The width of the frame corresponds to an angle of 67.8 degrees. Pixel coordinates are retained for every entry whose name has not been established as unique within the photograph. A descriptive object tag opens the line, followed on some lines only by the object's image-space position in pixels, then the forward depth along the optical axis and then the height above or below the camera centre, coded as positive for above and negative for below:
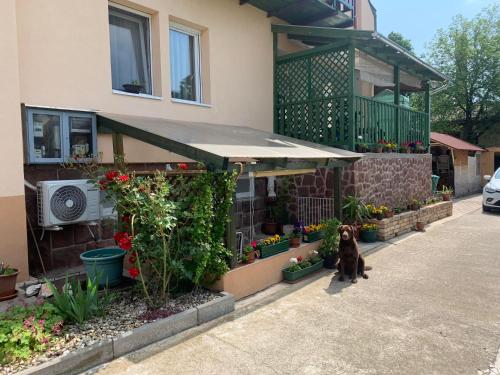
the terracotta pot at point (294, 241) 7.00 -1.29
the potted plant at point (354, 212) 9.19 -1.02
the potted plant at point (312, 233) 7.46 -1.23
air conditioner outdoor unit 5.57 -0.33
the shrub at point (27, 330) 3.50 -1.46
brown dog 6.45 -1.45
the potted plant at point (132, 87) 7.21 +1.79
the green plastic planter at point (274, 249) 6.24 -1.30
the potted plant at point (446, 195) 14.12 -1.05
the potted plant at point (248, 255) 5.86 -1.27
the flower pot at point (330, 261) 7.24 -1.74
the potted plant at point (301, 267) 6.49 -1.71
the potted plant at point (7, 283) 4.72 -1.27
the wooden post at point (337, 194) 8.12 -0.49
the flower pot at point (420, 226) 10.79 -1.67
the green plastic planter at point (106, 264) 5.21 -1.20
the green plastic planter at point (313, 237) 7.45 -1.29
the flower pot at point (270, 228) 9.33 -1.36
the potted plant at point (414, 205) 11.26 -1.12
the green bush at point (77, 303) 4.15 -1.38
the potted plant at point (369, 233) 9.19 -1.54
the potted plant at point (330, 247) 7.25 -1.46
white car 14.07 -1.14
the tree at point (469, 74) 26.48 +6.69
